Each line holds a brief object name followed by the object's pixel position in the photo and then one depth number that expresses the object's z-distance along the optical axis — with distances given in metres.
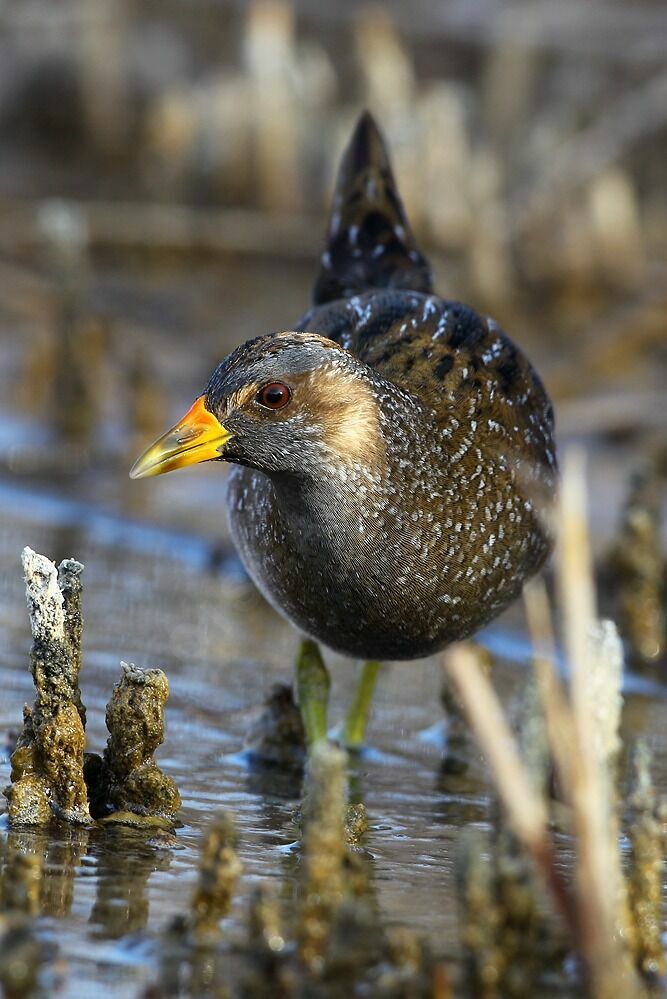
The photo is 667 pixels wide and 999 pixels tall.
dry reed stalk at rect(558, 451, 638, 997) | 6.34
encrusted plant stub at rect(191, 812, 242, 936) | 7.14
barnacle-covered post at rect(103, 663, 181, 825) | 8.84
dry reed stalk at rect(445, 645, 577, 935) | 6.30
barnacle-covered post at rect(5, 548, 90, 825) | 8.56
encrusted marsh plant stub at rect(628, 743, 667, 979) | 7.23
